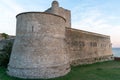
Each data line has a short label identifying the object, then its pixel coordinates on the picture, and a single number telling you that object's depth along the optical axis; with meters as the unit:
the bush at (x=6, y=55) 9.10
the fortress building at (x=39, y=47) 6.21
